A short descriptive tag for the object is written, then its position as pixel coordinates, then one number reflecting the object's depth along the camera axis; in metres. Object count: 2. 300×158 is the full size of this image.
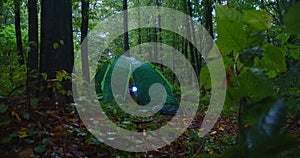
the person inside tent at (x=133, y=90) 6.97
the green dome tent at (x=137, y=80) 6.98
